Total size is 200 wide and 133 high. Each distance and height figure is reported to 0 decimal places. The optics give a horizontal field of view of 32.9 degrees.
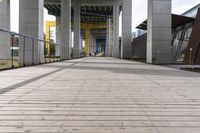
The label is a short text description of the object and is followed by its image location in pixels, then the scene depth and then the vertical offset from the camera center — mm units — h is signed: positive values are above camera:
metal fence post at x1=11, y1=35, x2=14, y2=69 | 14400 -111
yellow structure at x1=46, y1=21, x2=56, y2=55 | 89250 +7298
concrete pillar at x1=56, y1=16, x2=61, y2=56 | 66262 +4820
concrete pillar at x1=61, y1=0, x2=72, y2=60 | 43438 +3480
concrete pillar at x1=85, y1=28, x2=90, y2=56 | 87250 +3198
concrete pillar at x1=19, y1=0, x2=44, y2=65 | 20766 +2070
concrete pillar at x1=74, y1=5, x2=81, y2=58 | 55306 +4014
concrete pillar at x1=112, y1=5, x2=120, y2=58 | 59938 +4547
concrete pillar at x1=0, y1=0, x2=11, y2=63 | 36875 +4188
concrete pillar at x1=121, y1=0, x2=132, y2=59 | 48075 +3728
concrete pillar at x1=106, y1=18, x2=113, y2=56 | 75750 +3780
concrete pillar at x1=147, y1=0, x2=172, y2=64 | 23422 +1494
